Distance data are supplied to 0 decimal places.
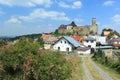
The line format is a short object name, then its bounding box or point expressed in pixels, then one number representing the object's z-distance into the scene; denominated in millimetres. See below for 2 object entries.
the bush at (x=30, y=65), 3920
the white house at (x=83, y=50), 22210
